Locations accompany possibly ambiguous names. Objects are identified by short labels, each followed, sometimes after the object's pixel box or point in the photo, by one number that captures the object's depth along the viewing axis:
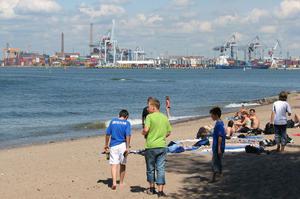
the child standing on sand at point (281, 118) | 12.02
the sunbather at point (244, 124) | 17.23
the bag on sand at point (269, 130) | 16.51
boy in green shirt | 8.58
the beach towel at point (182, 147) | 13.38
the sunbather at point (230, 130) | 15.77
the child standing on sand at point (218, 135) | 9.41
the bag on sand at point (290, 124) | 18.16
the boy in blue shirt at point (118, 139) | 9.26
